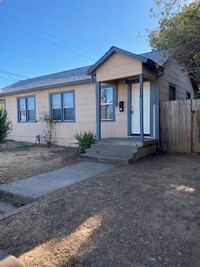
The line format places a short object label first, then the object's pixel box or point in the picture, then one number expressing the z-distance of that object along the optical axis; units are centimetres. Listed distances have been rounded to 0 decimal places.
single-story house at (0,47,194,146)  890
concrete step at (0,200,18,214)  459
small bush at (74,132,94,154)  934
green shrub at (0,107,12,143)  697
